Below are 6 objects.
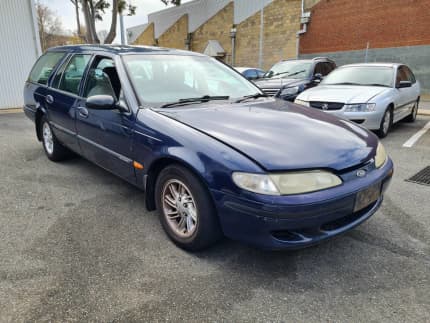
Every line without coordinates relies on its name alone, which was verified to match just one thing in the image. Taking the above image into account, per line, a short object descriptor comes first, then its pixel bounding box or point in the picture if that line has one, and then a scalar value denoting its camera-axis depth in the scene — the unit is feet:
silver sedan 19.63
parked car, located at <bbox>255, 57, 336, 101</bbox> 27.40
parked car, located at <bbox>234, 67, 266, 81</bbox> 40.68
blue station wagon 6.75
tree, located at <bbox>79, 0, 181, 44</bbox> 53.42
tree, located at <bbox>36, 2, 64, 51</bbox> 125.70
